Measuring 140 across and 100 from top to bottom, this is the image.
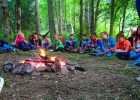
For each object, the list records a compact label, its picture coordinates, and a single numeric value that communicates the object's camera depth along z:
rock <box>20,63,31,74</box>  3.16
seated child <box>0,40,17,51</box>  5.69
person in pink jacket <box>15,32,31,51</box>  6.71
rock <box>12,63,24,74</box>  3.20
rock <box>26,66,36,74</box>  3.14
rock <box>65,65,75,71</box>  3.39
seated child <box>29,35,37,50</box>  6.92
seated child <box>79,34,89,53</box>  6.43
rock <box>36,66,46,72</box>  3.24
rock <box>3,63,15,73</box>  3.32
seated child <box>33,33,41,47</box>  7.31
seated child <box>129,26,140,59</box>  4.63
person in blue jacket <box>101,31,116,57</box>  5.53
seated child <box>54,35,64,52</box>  6.62
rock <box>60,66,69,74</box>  3.24
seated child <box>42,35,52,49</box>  7.32
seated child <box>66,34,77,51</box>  6.81
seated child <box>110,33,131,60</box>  4.84
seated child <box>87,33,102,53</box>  5.95
